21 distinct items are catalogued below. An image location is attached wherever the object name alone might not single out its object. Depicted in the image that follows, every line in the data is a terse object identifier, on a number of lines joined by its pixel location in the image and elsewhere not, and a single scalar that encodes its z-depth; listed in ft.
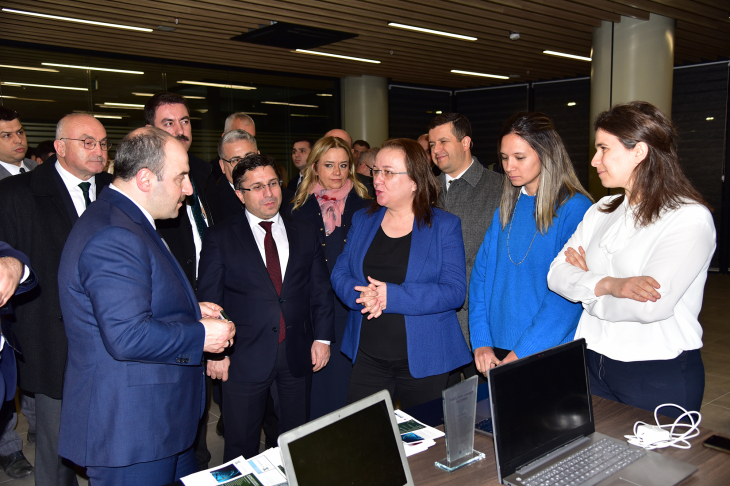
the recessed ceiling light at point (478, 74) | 31.55
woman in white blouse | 6.03
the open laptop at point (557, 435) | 4.84
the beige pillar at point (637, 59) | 21.58
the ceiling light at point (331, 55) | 25.82
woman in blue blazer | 7.91
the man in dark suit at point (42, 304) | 8.83
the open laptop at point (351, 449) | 3.99
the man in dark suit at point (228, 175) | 11.73
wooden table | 4.95
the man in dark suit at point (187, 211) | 9.70
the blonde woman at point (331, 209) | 11.07
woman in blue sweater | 7.41
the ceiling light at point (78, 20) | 18.62
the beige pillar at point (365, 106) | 32.40
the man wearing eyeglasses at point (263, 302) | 8.70
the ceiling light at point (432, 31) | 21.65
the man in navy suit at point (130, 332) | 5.73
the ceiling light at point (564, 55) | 27.09
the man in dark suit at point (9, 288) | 5.66
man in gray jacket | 9.86
